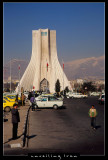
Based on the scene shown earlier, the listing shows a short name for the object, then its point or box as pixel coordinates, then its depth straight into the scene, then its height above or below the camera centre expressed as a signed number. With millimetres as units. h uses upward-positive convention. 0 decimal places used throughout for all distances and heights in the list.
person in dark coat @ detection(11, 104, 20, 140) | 11908 -1158
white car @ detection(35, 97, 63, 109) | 29312 -1281
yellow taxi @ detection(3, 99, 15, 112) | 26788 -1344
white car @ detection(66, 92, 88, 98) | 60200 -1062
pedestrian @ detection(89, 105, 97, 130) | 15072 -1267
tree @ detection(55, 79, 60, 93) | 112800 +1387
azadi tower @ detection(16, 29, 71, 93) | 123688 +12090
